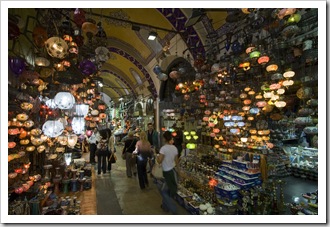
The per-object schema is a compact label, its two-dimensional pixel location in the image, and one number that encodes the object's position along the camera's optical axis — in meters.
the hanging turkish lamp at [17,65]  2.12
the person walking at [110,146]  6.16
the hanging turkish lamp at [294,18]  2.48
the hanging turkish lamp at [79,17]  3.06
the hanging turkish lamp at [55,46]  2.50
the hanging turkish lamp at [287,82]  3.38
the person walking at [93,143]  7.30
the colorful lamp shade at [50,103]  3.63
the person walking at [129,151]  5.81
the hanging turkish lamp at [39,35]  2.72
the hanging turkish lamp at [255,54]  3.37
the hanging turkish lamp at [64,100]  3.16
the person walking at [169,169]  3.22
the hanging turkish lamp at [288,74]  3.30
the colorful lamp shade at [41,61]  2.76
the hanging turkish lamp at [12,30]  1.90
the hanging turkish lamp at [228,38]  4.45
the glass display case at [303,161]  5.62
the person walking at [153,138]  6.82
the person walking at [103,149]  6.03
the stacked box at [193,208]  3.26
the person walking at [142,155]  4.63
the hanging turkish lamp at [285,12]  2.24
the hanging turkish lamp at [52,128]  2.94
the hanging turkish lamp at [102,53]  4.06
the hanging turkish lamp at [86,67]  3.21
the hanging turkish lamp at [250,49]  3.45
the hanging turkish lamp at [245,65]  3.97
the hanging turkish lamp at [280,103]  3.73
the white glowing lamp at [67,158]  4.74
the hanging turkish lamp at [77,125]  4.59
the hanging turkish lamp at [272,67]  3.39
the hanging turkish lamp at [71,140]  3.69
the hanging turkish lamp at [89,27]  3.15
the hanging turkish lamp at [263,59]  3.29
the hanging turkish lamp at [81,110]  5.09
